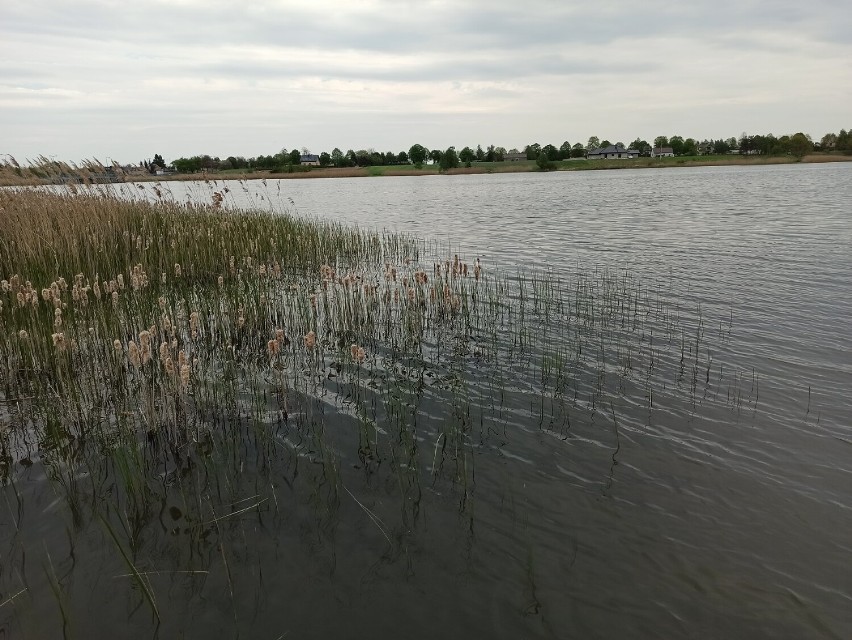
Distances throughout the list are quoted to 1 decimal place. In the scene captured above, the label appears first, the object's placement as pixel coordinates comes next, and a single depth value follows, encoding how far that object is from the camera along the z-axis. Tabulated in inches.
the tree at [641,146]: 6987.2
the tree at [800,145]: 4699.8
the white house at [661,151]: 6878.4
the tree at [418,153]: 6702.8
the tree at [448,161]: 5324.8
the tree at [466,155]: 6309.1
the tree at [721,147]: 6112.2
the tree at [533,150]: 6087.6
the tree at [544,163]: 4896.7
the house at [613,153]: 6616.1
